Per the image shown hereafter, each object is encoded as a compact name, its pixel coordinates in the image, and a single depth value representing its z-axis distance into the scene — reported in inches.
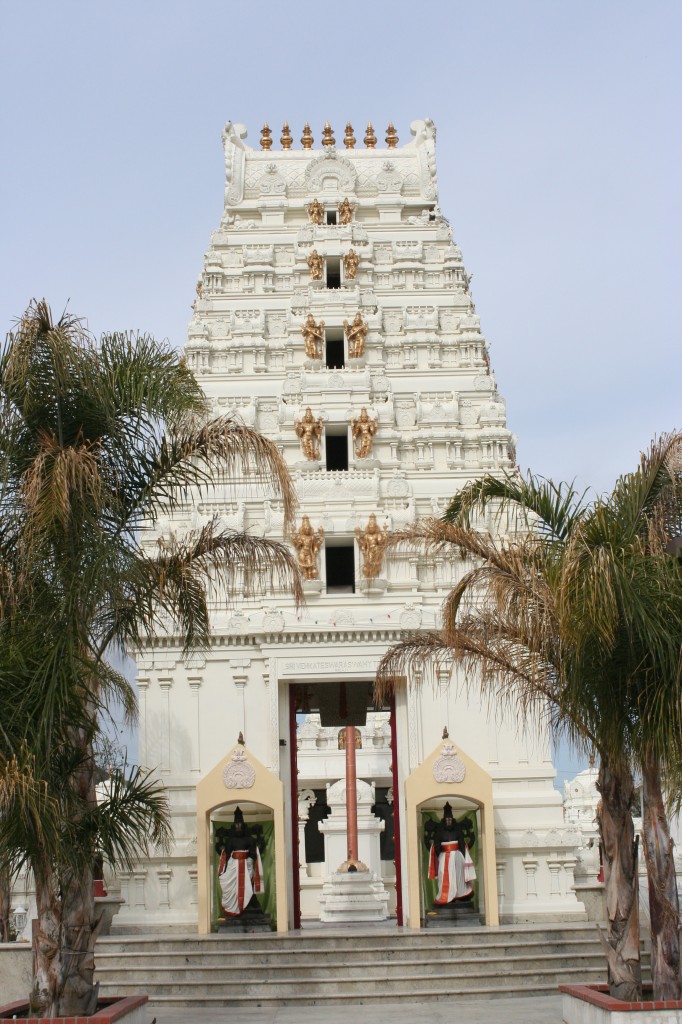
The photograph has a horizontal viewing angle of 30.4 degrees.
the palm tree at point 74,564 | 439.5
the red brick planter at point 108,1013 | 455.2
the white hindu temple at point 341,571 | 764.0
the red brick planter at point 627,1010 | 465.4
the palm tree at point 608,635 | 450.6
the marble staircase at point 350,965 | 643.5
